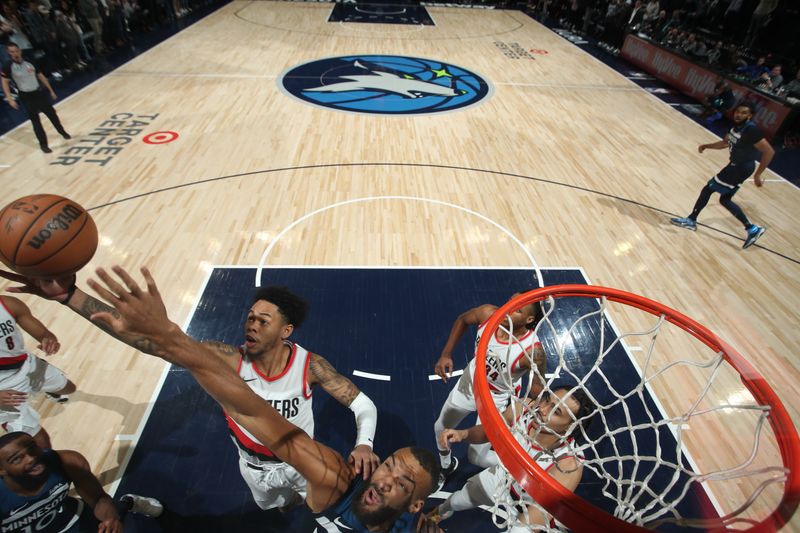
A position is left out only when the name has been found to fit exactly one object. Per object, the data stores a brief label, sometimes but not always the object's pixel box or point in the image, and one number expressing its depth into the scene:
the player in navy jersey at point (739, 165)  5.37
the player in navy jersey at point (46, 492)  2.22
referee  6.26
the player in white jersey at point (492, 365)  2.89
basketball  2.32
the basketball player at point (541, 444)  2.30
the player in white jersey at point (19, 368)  2.84
